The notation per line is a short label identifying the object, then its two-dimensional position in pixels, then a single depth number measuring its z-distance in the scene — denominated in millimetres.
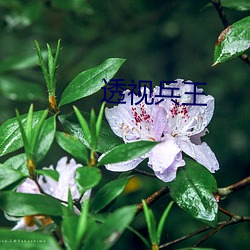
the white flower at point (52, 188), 850
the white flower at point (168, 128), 815
